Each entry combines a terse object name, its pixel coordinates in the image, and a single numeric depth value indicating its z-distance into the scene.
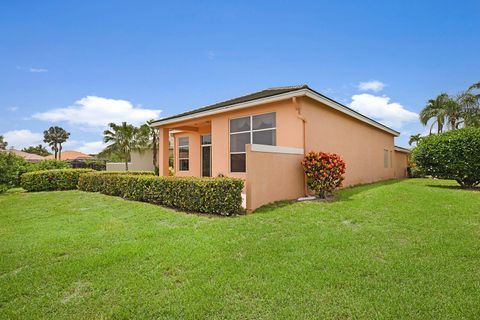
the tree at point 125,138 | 30.70
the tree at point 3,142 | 33.29
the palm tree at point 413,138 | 35.42
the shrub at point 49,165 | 17.91
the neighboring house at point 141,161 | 31.45
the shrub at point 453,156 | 11.53
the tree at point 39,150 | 59.56
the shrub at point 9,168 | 13.81
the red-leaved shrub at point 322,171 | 8.79
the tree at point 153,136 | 30.52
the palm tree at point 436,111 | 25.42
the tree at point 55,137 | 59.94
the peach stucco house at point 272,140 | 8.16
